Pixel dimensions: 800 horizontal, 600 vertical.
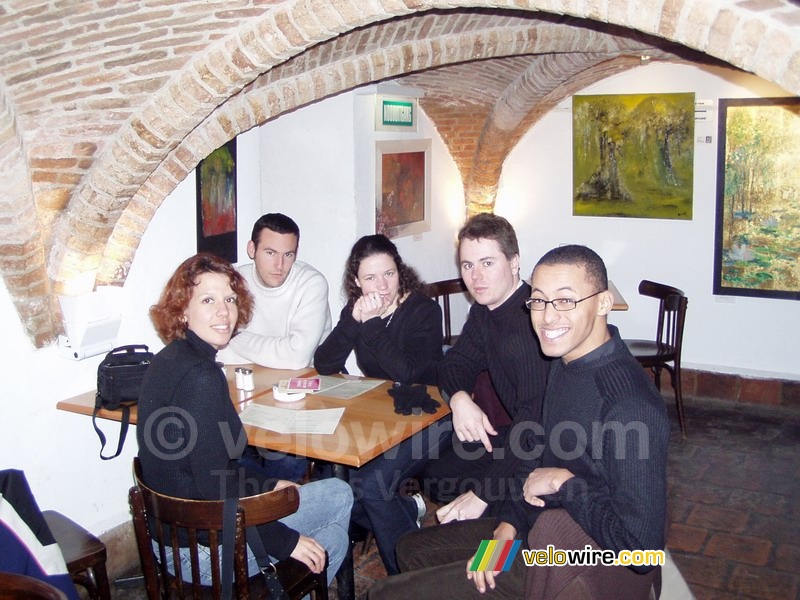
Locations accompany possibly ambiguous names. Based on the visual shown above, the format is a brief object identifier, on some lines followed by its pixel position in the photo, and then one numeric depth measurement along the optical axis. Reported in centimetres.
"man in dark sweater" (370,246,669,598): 221
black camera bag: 387
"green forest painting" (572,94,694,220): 708
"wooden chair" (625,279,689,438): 586
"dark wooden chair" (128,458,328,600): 268
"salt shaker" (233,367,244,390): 409
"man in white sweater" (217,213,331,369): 449
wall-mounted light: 402
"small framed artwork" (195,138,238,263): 506
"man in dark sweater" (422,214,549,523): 323
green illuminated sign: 627
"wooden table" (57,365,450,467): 329
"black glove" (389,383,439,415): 369
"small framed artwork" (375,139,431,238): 643
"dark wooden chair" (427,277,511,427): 372
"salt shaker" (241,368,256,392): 407
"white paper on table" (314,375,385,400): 400
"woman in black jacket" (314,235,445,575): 379
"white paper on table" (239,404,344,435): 352
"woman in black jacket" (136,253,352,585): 287
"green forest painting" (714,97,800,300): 669
